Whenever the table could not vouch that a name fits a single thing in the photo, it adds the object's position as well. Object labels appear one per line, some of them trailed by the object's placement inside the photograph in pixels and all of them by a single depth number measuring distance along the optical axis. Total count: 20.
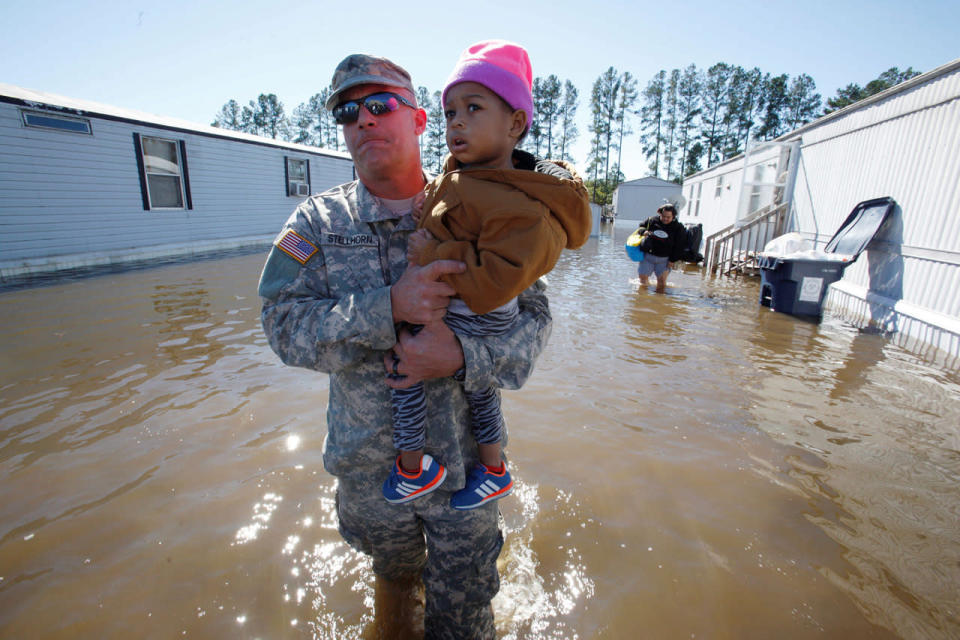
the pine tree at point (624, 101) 52.22
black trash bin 7.58
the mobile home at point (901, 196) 6.25
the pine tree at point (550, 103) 52.05
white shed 37.59
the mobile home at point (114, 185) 8.75
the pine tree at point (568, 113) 52.53
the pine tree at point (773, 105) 49.50
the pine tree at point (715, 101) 50.56
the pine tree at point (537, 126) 51.22
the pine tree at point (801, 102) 49.53
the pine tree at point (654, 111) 52.38
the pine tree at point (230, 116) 59.66
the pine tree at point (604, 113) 52.58
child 1.45
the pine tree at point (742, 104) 50.09
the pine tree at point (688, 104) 51.31
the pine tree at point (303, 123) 58.03
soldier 1.50
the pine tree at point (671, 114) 51.94
